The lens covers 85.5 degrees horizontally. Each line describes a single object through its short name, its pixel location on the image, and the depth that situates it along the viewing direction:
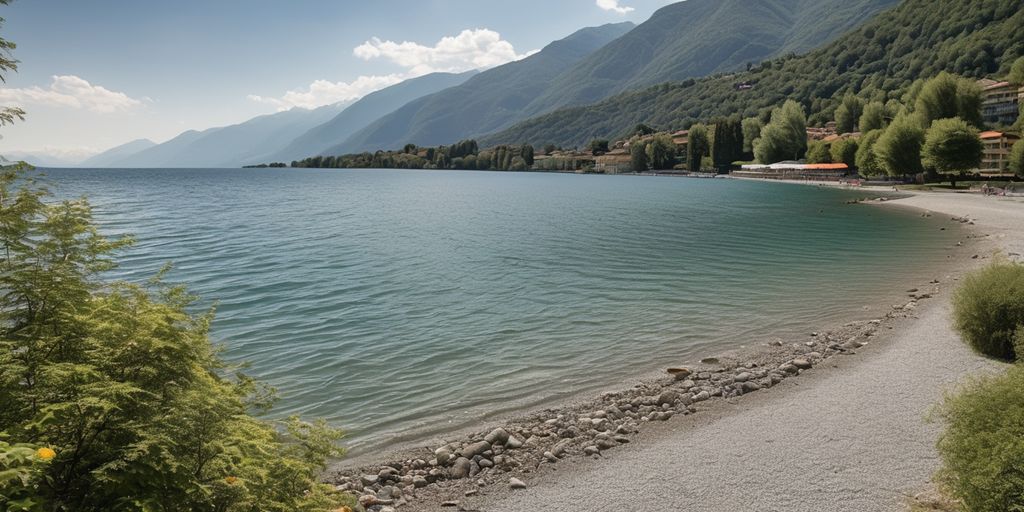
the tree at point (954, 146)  75.81
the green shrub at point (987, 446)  5.76
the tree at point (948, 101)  97.81
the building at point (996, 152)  89.44
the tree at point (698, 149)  185.12
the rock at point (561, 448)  10.15
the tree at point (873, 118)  120.25
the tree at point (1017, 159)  75.19
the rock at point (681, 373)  14.20
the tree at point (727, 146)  173.88
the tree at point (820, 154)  136.88
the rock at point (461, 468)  9.62
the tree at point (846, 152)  121.59
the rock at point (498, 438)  10.73
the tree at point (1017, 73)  135.88
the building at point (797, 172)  123.06
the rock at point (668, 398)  12.34
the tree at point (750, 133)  179.12
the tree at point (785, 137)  150.75
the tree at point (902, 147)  85.06
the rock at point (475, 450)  10.21
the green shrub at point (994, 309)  13.38
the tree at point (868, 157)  102.38
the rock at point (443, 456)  10.09
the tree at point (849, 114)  157.00
